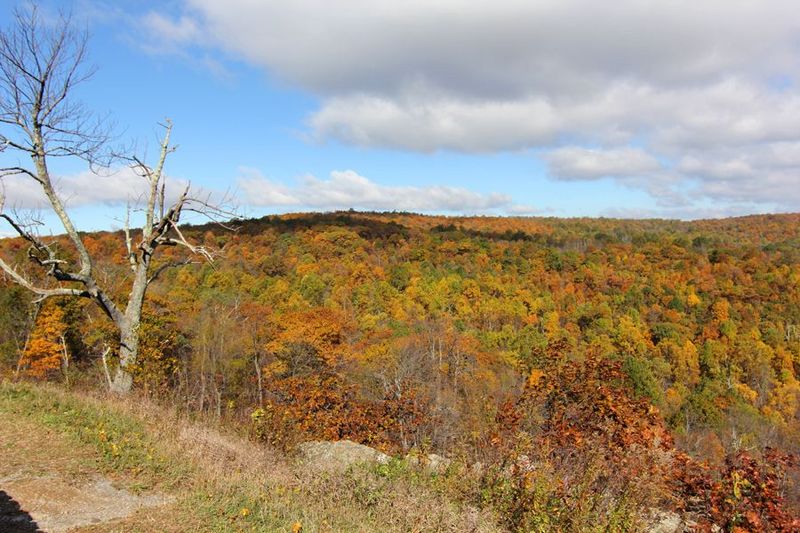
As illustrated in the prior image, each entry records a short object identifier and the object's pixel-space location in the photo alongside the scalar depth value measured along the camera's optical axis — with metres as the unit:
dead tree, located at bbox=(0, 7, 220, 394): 8.37
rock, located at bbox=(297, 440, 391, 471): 7.71
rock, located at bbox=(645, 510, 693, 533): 6.13
